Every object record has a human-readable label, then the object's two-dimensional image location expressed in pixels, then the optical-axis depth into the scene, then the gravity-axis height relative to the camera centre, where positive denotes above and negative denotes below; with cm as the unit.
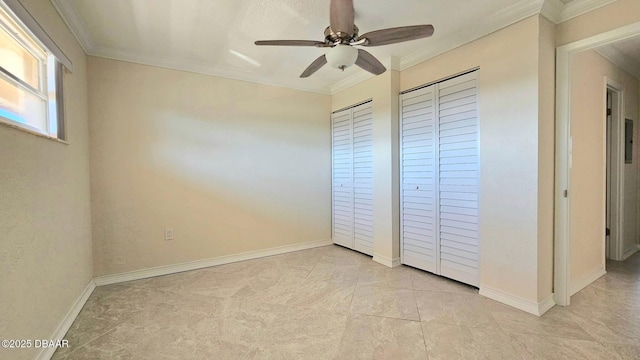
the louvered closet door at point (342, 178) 386 -2
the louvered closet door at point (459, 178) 249 -2
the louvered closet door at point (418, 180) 285 -4
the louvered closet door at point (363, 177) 353 -1
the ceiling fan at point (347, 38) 161 +90
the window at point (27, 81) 147 +64
